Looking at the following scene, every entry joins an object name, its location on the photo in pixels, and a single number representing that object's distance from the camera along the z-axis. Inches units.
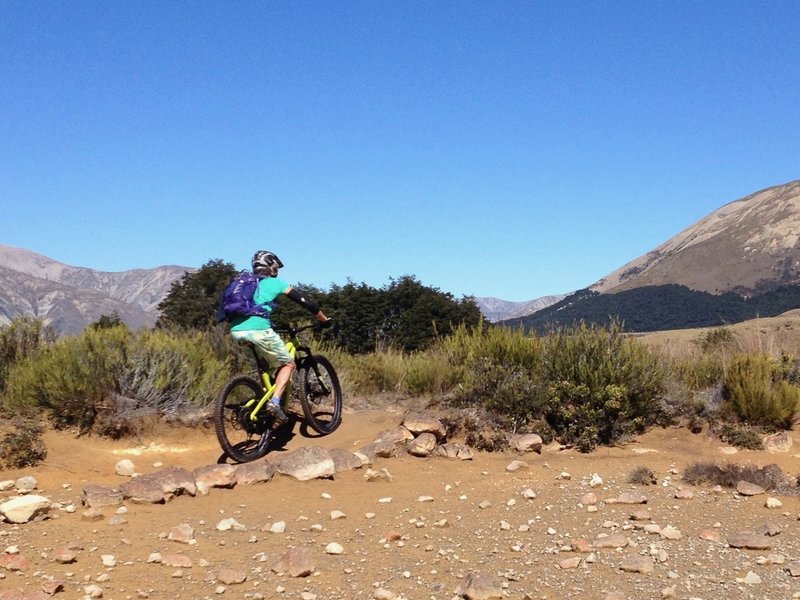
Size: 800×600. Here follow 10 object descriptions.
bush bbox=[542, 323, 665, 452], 329.7
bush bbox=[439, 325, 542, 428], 342.0
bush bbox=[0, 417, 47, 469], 262.5
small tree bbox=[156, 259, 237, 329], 1005.8
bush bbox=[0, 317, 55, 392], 360.8
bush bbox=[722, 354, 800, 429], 332.2
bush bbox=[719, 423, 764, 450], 312.3
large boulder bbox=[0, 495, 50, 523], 202.1
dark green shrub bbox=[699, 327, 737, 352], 443.5
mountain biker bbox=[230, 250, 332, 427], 289.0
